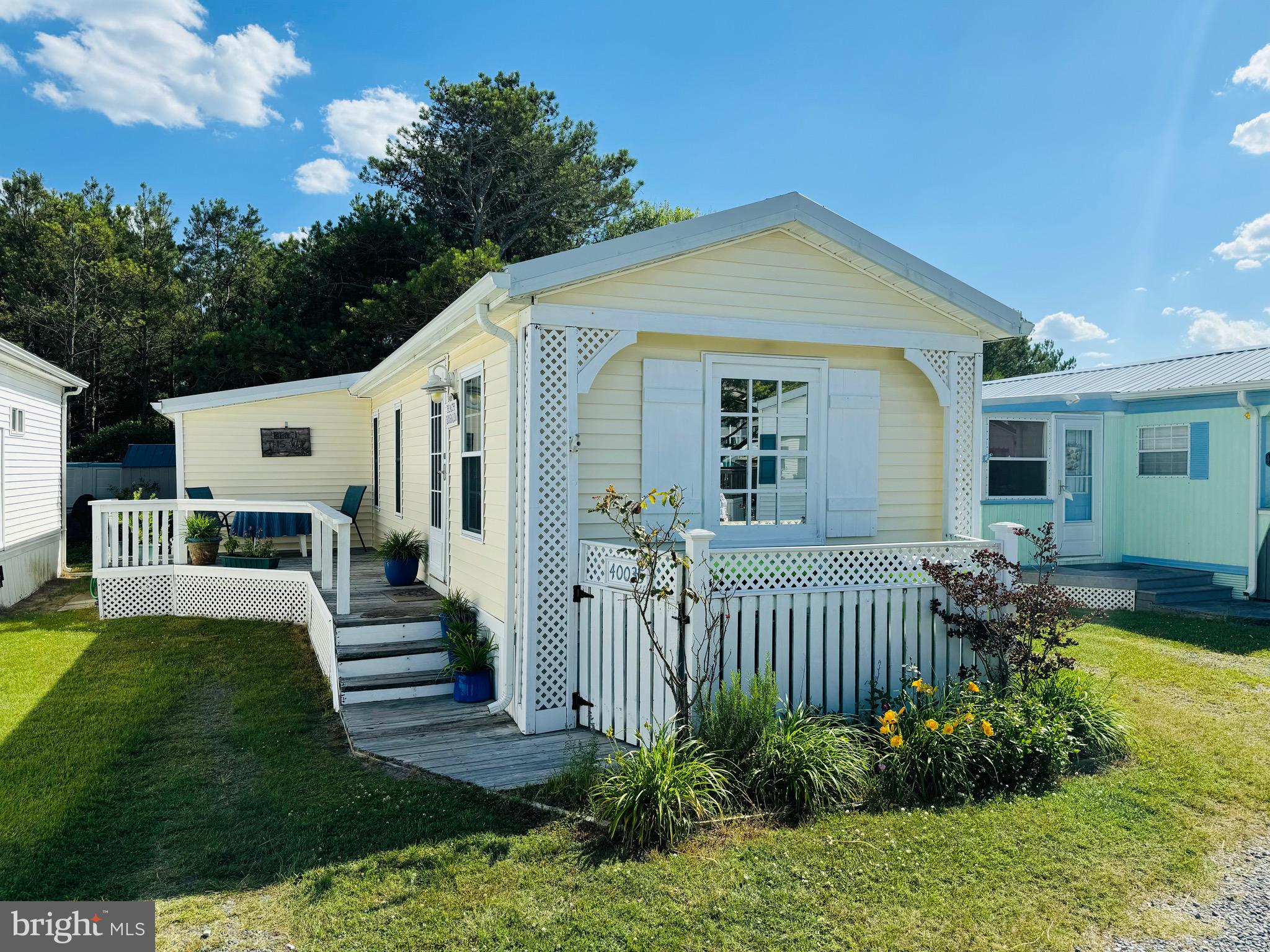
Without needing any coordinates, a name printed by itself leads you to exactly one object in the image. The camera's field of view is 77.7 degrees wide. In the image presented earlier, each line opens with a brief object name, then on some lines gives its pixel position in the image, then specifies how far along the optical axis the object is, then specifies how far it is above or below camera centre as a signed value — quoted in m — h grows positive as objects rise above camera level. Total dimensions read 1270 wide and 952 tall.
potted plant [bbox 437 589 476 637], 6.50 -1.16
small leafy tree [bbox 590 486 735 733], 4.50 -0.86
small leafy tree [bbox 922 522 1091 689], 5.02 -0.95
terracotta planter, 9.34 -0.96
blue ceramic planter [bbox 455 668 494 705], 5.97 -1.64
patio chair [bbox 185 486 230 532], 11.52 -0.31
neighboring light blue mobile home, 10.14 +0.11
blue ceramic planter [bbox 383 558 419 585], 8.46 -1.07
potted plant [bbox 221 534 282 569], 9.23 -1.00
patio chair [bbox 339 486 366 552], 11.56 -0.44
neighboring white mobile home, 10.05 +0.01
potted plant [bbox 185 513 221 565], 9.35 -0.82
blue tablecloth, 10.66 -0.74
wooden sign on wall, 12.00 +0.46
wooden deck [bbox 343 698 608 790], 4.68 -1.77
